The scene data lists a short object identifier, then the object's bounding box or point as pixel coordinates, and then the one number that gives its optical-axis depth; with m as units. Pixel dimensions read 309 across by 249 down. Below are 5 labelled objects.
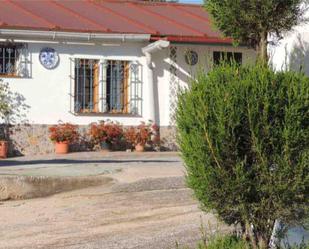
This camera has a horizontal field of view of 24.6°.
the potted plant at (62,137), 18.19
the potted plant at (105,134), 18.52
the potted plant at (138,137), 18.89
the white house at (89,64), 18.31
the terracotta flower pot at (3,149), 17.66
